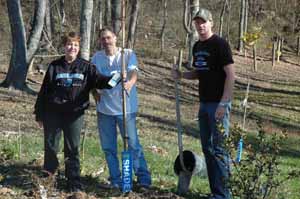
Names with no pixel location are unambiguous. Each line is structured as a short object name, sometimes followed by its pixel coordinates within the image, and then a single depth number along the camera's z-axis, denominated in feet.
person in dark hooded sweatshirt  22.65
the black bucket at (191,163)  24.80
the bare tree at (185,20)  104.42
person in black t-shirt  21.74
